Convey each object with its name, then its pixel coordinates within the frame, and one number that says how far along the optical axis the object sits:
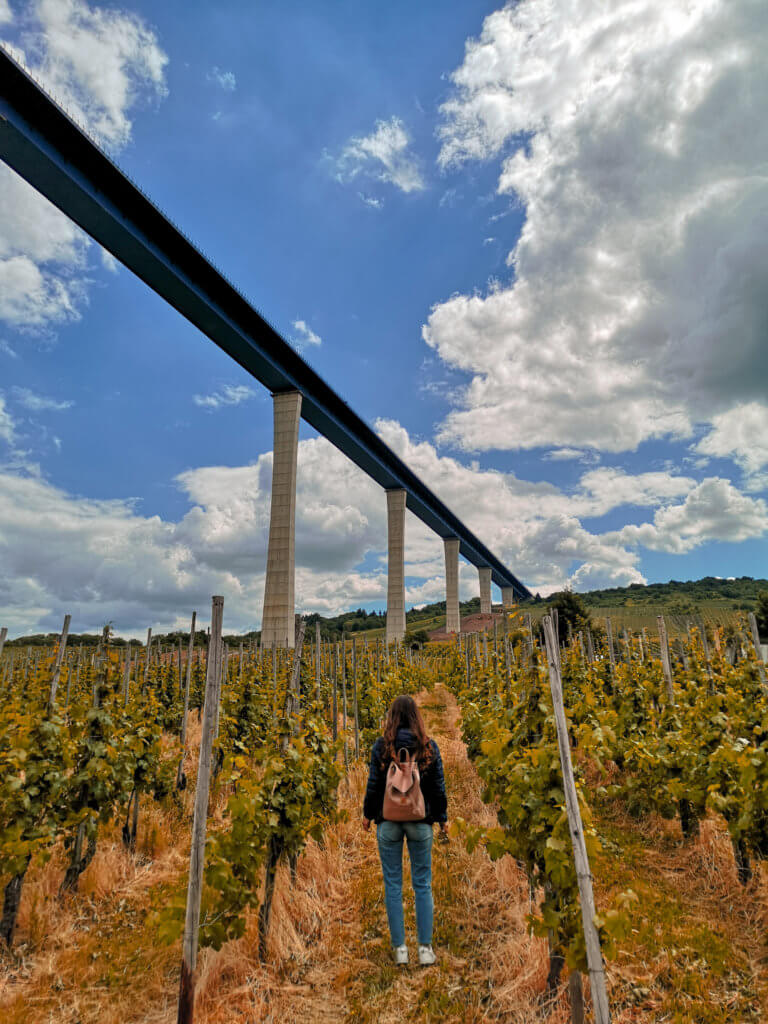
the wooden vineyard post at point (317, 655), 10.05
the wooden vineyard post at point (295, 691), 5.71
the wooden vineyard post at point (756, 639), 6.61
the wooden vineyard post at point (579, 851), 2.93
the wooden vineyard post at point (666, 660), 8.20
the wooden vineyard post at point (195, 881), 3.46
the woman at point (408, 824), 4.25
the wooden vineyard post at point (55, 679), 5.50
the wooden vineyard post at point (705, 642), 9.21
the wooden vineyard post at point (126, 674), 7.80
